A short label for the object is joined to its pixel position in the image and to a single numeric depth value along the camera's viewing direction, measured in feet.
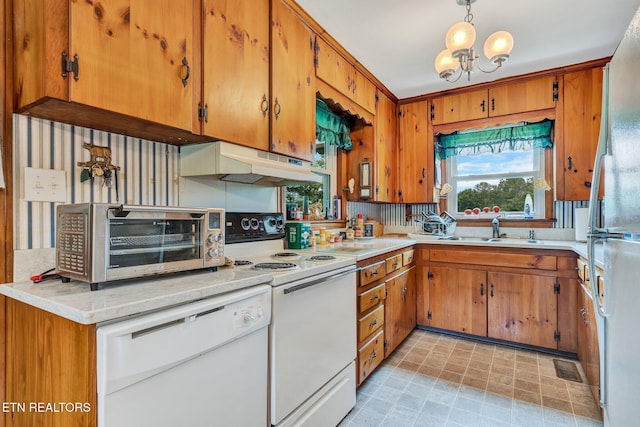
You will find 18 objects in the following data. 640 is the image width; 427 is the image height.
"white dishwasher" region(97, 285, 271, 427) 2.75
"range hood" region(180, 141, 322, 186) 5.21
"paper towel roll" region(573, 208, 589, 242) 9.12
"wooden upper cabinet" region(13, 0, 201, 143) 3.34
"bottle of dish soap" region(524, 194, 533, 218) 10.61
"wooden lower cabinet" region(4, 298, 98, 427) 2.72
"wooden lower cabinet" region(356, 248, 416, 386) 6.84
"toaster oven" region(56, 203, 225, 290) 3.33
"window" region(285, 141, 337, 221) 8.93
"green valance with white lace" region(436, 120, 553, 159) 10.23
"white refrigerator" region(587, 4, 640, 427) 2.85
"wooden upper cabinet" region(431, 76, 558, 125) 9.72
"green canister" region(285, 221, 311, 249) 7.72
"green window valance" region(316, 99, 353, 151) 8.74
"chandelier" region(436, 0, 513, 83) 5.98
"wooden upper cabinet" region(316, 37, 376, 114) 7.66
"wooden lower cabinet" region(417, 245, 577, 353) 8.45
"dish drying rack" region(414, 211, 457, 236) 11.49
